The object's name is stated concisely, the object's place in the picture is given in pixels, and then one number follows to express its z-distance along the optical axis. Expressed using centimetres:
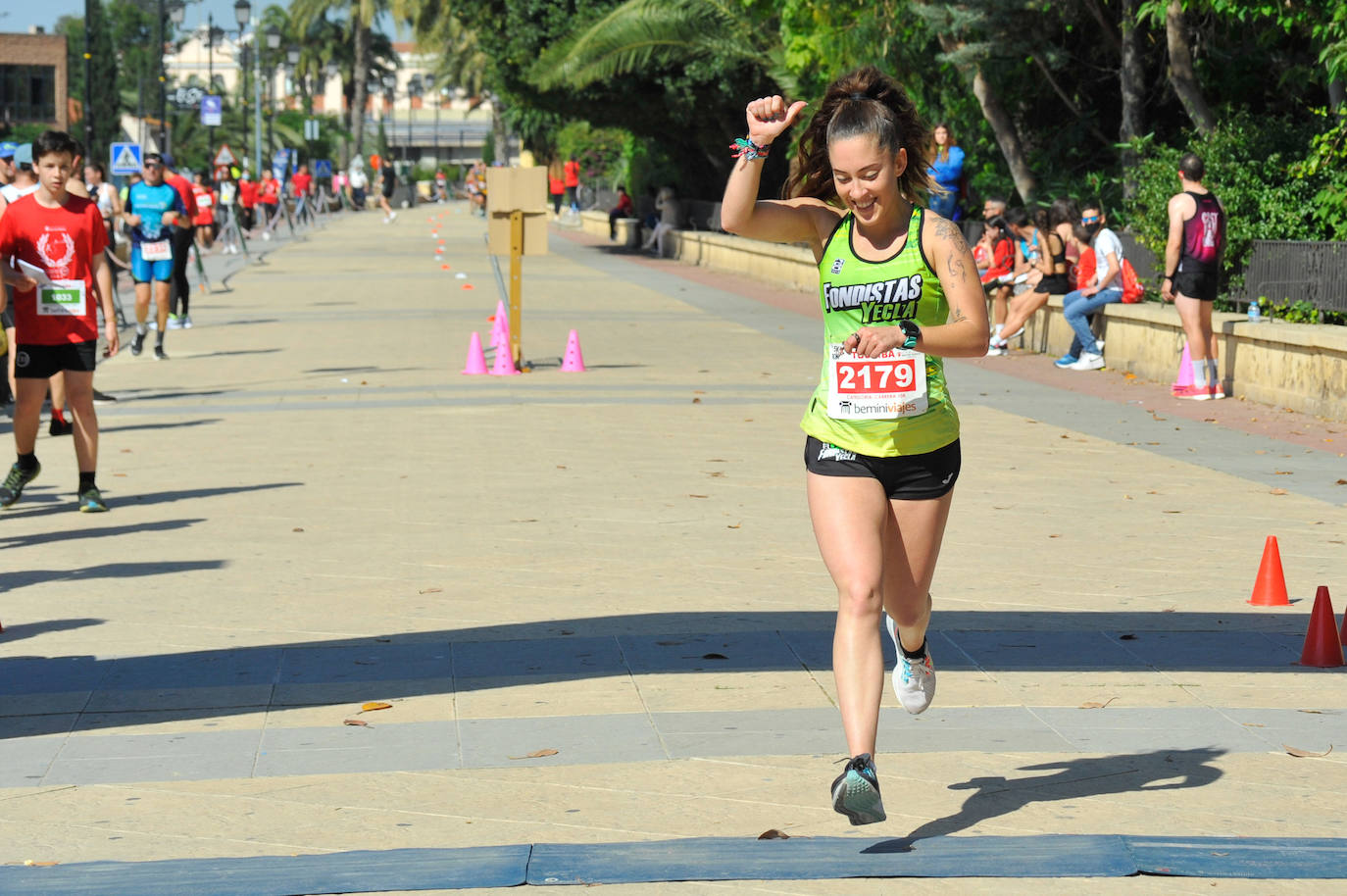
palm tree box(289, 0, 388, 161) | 8400
